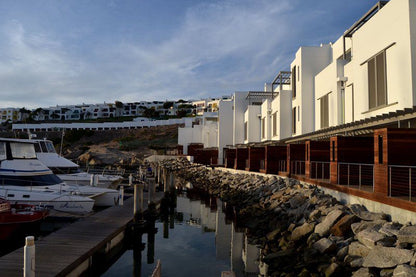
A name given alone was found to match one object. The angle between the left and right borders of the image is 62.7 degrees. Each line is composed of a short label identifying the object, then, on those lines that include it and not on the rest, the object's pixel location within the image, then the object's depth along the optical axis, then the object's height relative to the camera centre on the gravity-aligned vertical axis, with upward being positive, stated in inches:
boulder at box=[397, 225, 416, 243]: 344.6 -78.7
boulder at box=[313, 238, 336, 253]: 409.9 -107.5
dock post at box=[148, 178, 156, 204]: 851.7 -85.6
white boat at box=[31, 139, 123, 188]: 1008.9 -37.9
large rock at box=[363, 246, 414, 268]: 322.8 -96.8
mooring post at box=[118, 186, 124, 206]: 856.9 -109.3
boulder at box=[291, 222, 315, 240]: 490.6 -107.0
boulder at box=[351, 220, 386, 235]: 405.8 -81.7
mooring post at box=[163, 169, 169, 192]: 1039.7 -90.8
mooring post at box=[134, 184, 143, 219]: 629.9 -86.6
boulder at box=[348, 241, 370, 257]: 374.1 -102.2
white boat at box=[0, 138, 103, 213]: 693.0 -59.9
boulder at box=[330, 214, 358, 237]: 439.2 -89.0
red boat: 541.6 -104.3
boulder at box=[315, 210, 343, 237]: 460.1 -89.9
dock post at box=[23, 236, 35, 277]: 284.2 -88.1
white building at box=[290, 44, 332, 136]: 985.5 +233.1
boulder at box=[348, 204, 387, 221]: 429.1 -73.5
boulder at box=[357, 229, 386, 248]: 369.4 -88.2
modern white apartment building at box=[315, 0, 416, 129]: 518.9 +161.7
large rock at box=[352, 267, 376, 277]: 333.1 -113.6
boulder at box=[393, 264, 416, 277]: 294.2 -99.1
